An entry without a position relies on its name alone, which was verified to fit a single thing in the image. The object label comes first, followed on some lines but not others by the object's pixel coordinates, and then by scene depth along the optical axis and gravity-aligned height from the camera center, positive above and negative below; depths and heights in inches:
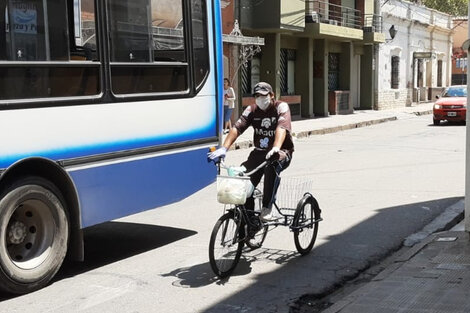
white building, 1598.2 +58.9
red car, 1045.8 -48.7
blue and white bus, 223.6 -12.7
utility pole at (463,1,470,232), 280.4 -42.7
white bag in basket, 235.1 -37.5
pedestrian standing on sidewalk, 809.4 -22.4
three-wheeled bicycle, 236.5 -54.8
